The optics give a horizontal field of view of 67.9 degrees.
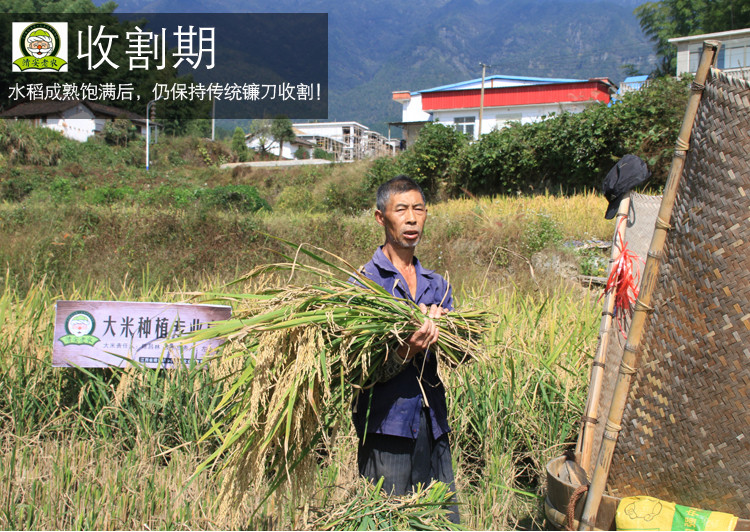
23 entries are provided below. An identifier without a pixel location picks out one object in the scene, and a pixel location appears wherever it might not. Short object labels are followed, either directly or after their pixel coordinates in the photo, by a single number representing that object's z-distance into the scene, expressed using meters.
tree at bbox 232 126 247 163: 38.34
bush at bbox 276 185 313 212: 18.27
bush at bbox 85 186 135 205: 15.32
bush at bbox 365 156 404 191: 17.12
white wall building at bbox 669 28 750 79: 20.48
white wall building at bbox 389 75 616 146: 30.45
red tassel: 2.06
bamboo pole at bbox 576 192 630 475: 1.99
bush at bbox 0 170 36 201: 19.05
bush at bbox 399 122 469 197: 15.30
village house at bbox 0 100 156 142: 35.41
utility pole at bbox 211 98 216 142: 43.61
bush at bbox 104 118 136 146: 34.91
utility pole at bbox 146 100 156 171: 39.47
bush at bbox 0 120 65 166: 25.11
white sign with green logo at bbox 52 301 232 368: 3.08
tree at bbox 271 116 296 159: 47.69
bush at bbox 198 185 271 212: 13.88
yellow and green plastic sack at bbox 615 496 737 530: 1.51
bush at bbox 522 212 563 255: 7.74
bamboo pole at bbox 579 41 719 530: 1.61
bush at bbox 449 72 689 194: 9.79
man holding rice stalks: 1.89
